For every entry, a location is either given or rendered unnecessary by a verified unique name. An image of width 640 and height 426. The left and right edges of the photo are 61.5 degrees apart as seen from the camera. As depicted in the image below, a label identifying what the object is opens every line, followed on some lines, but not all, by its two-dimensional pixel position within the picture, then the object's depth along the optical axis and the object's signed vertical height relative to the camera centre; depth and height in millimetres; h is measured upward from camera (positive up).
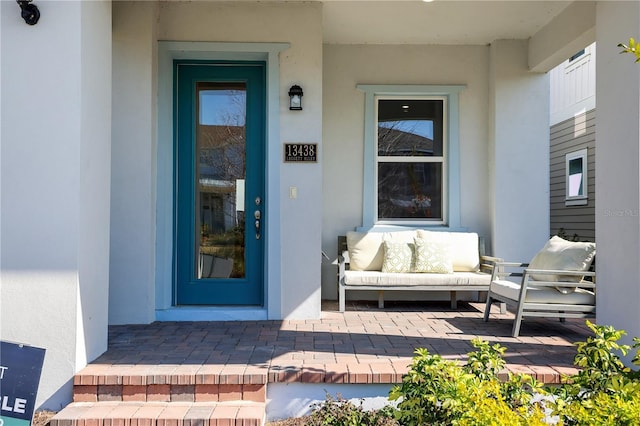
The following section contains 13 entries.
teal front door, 5238 +229
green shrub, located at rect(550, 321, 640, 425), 1783 -675
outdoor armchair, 4305 -687
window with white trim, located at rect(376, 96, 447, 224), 6457 +571
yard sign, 2615 -869
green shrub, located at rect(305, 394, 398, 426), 2663 -1115
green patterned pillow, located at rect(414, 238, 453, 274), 5750 -543
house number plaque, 4984 +486
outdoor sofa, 5578 -610
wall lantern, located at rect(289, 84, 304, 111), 4941 +1007
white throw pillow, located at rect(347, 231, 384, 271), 5992 -511
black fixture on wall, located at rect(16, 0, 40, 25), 3189 +1161
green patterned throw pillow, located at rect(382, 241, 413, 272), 5793 -557
